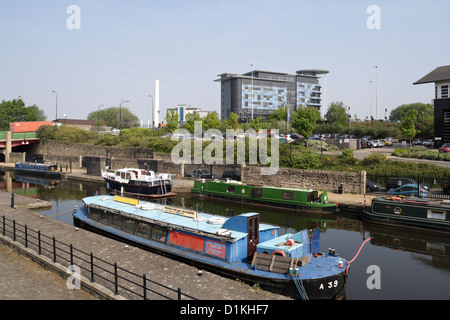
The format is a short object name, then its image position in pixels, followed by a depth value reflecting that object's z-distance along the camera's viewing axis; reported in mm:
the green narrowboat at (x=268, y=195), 29422
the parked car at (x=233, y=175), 41875
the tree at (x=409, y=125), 51625
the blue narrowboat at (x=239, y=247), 13547
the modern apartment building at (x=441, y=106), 51312
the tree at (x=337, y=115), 97862
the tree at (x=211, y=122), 69500
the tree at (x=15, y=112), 98875
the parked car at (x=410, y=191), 29625
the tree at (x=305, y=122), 52062
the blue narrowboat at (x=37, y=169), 52562
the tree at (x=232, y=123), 73312
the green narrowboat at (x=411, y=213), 23797
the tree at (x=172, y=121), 69188
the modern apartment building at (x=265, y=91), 143125
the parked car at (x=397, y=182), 31975
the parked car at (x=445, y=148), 45625
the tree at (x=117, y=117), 136000
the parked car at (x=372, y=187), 33594
